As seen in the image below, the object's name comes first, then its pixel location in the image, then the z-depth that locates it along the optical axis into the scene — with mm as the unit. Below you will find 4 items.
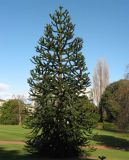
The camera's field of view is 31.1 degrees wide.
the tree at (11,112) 41691
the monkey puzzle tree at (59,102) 14082
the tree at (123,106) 21401
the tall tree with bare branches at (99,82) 49696
